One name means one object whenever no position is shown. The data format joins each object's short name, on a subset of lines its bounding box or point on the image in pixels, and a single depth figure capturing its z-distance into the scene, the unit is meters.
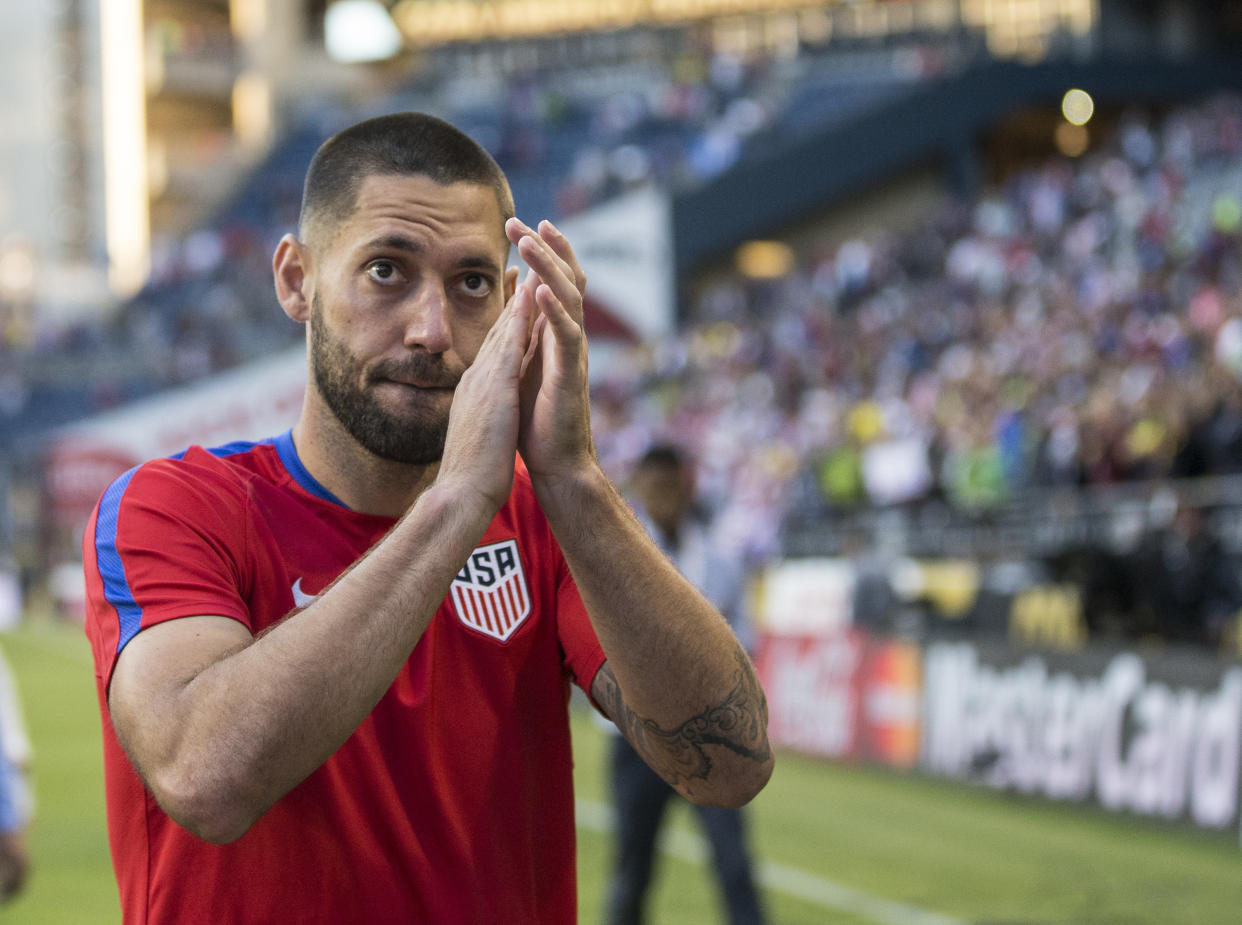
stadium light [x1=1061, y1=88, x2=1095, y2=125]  35.62
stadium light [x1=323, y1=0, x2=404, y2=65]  24.98
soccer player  1.96
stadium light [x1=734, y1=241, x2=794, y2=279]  37.06
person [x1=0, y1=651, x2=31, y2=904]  4.82
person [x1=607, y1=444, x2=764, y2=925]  6.14
